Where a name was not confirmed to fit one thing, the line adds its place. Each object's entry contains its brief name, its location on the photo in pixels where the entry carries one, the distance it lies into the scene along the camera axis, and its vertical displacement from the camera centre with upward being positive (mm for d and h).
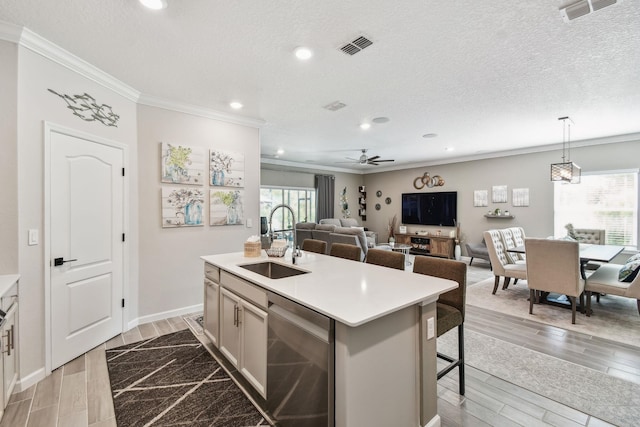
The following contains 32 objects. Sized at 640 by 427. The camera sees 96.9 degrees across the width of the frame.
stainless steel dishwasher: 1395 -842
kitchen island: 1347 -671
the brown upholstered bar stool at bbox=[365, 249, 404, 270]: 2602 -440
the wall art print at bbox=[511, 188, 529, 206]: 6543 +368
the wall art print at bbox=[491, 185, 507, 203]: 6922 +459
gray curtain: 9039 +547
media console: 7770 -919
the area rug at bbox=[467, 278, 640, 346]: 3238 -1347
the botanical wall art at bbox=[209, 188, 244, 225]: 3914 +77
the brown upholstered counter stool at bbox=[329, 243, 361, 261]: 3091 -442
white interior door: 2496 -306
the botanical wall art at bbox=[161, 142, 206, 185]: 3527 +624
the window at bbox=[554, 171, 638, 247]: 5285 +150
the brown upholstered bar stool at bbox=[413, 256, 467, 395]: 2045 -694
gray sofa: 5902 -491
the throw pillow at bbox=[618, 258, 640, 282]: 3434 -734
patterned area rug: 1917 -1383
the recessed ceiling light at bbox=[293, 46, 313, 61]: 2424 +1399
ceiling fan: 6648 +1296
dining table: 3631 -569
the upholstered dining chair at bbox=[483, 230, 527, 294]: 4387 -817
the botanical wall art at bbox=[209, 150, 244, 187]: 3900 +623
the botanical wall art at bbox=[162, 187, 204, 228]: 3533 +71
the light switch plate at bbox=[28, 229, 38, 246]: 2283 -201
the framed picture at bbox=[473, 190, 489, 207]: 7262 +378
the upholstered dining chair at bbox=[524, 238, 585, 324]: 3445 -706
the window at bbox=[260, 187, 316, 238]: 7980 +294
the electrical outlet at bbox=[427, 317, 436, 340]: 1712 -707
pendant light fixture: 4172 +615
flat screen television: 7906 +128
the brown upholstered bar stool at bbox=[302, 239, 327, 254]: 3531 -433
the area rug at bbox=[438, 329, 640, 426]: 2010 -1381
